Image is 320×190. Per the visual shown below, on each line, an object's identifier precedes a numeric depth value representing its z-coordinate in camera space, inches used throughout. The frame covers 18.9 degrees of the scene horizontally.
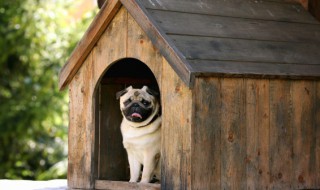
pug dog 255.4
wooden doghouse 233.9
